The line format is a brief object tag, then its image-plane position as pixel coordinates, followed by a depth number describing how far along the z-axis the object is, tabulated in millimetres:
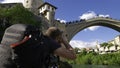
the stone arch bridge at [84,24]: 21900
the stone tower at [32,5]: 19656
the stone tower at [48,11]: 18356
